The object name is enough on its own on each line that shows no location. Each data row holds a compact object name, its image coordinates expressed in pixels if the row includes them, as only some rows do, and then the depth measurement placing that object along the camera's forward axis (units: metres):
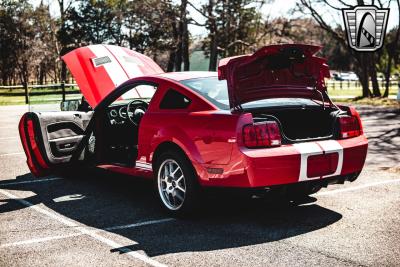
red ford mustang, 4.61
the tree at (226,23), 32.88
